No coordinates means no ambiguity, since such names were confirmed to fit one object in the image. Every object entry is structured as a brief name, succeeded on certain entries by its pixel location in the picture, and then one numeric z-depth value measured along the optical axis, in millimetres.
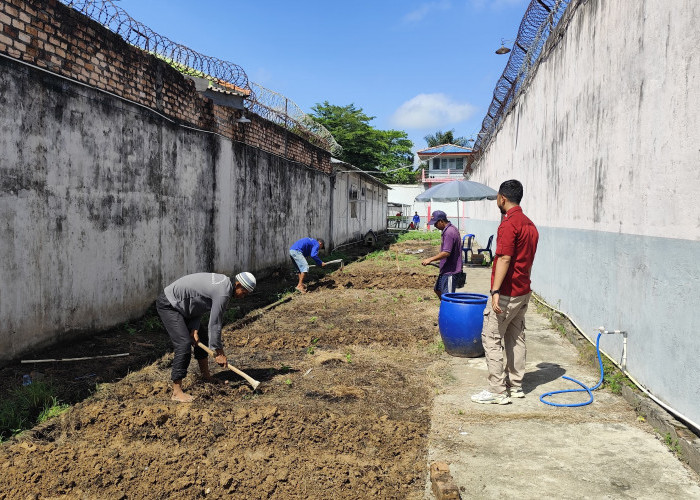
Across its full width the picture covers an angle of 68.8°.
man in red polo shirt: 4309
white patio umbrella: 12250
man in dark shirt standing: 6574
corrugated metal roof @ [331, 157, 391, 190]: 18719
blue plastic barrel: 5707
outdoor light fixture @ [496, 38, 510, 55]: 18756
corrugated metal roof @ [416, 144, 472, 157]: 47250
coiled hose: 4363
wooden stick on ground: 5162
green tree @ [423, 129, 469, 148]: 61844
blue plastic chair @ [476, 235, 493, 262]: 15258
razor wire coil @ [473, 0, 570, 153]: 8422
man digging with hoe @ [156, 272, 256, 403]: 4469
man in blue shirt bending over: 10625
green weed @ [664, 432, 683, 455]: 3400
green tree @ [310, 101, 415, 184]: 42156
